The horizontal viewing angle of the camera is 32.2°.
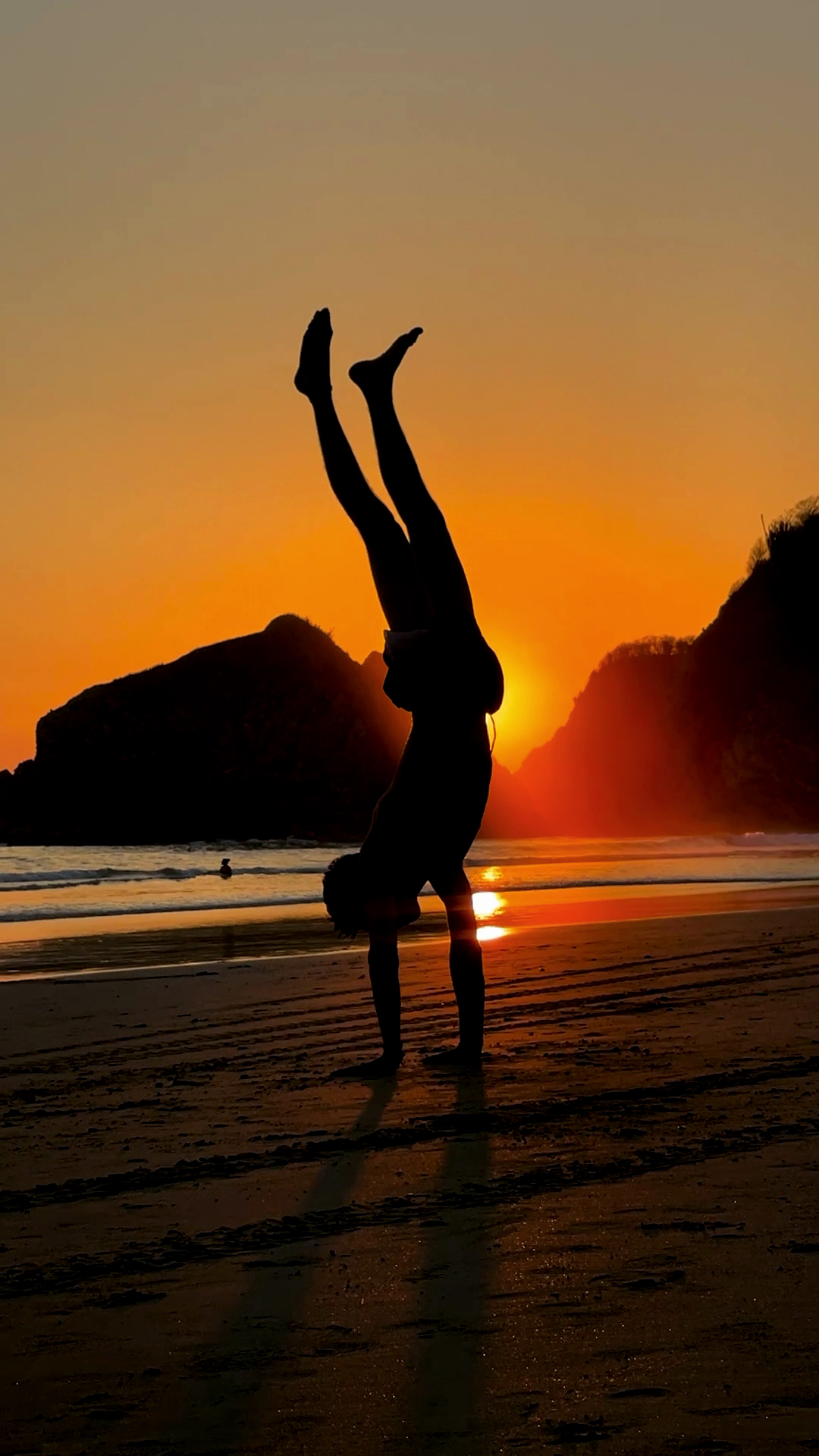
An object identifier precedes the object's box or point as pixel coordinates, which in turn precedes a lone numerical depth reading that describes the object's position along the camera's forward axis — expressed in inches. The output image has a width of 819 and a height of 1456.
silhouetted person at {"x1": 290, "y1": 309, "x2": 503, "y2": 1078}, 244.1
